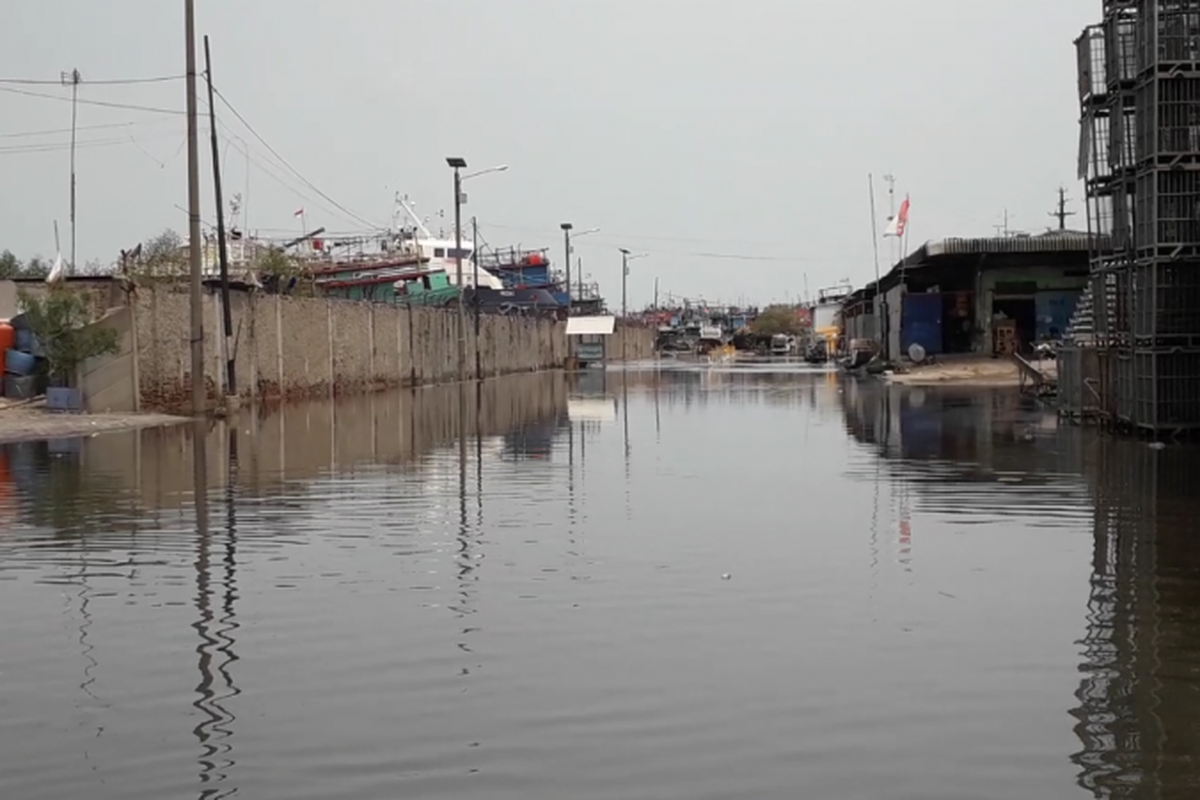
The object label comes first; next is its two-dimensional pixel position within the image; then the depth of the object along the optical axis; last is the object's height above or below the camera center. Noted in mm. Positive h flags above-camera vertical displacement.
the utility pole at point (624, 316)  124688 +3808
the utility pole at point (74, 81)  45406 +8991
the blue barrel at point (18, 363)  33594 +188
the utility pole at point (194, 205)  31828 +3544
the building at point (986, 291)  60031 +2790
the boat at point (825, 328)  106312 +2521
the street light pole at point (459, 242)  57812 +4774
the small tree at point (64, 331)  31281 +844
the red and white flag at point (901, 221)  75188 +6954
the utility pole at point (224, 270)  35312 +2337
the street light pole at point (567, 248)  95938 +7604
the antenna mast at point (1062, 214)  101594 +9585
